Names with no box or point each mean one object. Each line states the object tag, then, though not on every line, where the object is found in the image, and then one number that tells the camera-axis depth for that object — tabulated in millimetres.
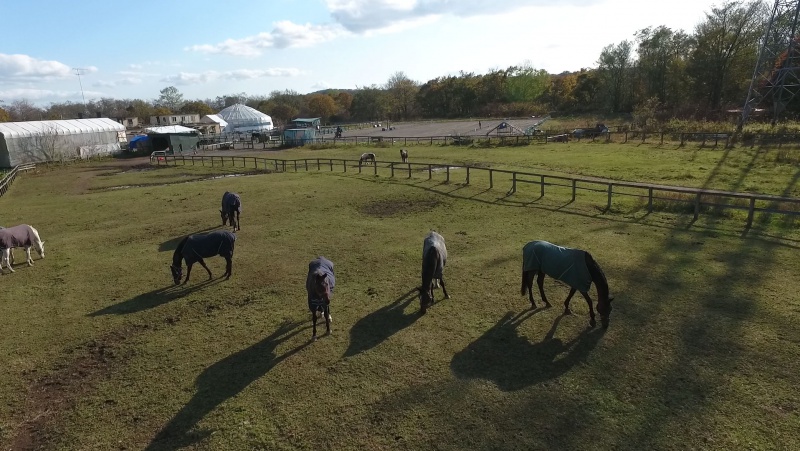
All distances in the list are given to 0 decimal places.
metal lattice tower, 34000
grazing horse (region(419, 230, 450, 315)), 8570
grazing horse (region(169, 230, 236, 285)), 10102
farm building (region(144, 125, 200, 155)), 44438
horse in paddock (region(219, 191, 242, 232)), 14906
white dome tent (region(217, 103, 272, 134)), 70812
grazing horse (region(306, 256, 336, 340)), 7609
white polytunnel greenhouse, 37062
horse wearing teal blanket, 7539
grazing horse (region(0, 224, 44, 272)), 11852
